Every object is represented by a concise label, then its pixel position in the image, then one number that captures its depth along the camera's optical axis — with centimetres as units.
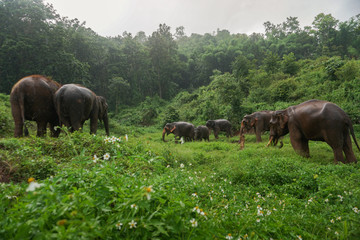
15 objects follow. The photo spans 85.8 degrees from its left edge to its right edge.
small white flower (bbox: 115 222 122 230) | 134
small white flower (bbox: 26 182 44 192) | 108
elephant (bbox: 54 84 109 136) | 557
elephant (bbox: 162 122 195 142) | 1456
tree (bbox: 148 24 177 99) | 4344
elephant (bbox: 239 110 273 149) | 1075
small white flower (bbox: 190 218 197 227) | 154
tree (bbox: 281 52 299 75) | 2548
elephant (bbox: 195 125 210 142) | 1469
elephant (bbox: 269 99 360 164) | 498
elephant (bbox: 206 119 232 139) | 1533
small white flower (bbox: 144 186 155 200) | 128
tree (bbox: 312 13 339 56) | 4478
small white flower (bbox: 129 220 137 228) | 137
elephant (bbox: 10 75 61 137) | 561
